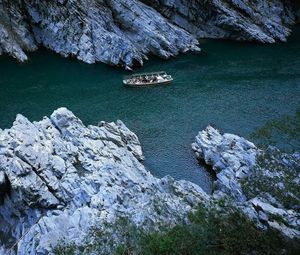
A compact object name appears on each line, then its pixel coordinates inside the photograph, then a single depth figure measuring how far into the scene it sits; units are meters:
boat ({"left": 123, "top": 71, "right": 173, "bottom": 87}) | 73.94
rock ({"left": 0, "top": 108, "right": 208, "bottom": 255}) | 35.41
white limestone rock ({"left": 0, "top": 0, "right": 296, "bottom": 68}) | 84.88
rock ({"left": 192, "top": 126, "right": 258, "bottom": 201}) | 45.16
